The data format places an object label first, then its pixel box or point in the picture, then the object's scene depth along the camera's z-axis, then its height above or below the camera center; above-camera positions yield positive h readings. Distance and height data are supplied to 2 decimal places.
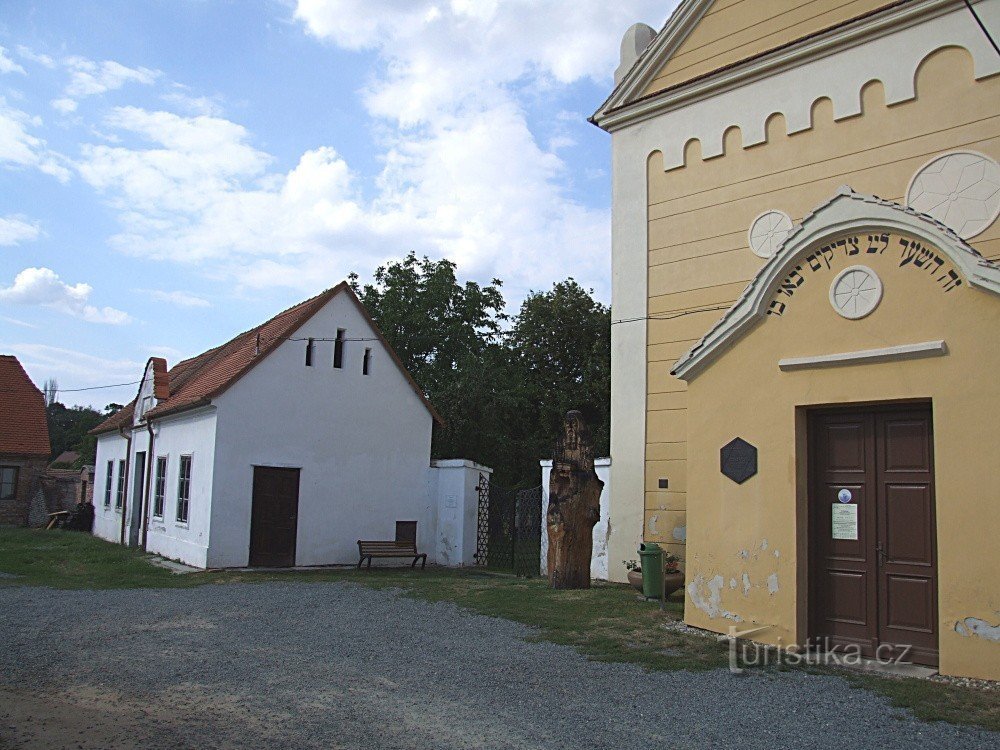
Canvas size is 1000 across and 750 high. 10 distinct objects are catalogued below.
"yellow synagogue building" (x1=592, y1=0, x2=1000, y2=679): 7.48 +1.78
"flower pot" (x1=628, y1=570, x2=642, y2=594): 12.41 -1.36
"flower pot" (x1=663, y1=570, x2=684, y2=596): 11.88 -1.33
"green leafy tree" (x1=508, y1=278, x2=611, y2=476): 29.23 +4.59
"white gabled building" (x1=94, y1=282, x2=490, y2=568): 16.98 +0.48
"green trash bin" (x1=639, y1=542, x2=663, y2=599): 11.60 -1.18
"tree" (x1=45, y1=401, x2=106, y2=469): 65.62 +4.00
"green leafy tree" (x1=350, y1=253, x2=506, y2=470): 28.38 +5.88
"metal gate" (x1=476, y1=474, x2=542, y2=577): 19.45 -1.01
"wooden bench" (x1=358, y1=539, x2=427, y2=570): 17.95 -1.53
